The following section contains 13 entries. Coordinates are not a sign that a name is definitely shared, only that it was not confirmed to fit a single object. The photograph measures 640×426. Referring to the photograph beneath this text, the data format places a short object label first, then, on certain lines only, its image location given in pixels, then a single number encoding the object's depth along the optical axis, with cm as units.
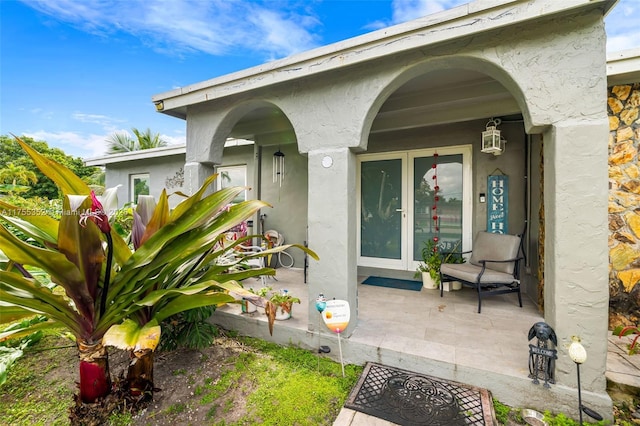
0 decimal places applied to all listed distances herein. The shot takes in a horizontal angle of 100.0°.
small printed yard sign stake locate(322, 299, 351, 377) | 237
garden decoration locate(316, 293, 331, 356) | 243
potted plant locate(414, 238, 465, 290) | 439
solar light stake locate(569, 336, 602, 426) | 171
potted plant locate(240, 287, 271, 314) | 311
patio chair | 352
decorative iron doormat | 185
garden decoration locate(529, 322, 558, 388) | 194
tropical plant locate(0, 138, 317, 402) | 152
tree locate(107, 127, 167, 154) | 1636
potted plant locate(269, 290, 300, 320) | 301
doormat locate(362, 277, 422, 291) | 453
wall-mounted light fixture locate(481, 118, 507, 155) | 386
